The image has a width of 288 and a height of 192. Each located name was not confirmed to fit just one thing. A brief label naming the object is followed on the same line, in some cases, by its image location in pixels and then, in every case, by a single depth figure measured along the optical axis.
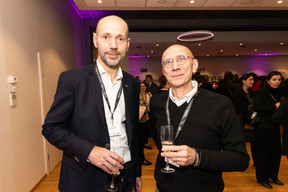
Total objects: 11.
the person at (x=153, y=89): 5.41
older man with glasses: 1.21
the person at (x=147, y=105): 4.22
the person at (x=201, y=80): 4.45
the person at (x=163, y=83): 4.73
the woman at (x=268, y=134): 3.21
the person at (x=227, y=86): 4.39
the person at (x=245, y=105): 3.52
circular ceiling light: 6.95
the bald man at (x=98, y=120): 1.20
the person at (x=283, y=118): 2.81
